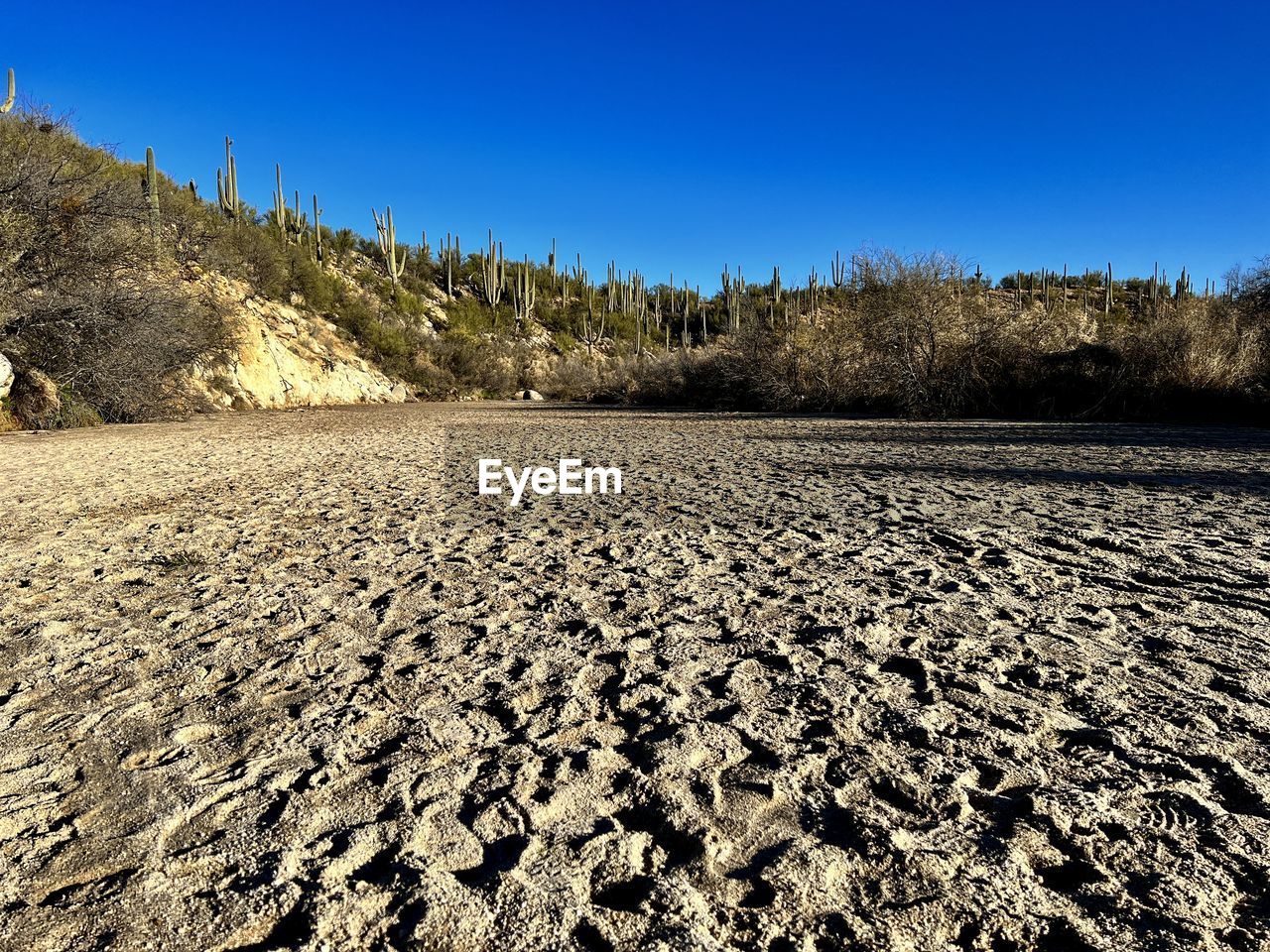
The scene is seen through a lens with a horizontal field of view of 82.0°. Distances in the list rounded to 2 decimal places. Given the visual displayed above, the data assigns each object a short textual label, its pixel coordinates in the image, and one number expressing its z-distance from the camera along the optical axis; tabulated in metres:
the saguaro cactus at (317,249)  34.52
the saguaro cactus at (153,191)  20.91
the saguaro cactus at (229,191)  28.72
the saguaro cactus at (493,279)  44.91
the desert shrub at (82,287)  13.50
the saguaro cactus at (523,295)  46.06
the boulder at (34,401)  13.83
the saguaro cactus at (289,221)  33.19
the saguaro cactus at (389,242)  40.16
